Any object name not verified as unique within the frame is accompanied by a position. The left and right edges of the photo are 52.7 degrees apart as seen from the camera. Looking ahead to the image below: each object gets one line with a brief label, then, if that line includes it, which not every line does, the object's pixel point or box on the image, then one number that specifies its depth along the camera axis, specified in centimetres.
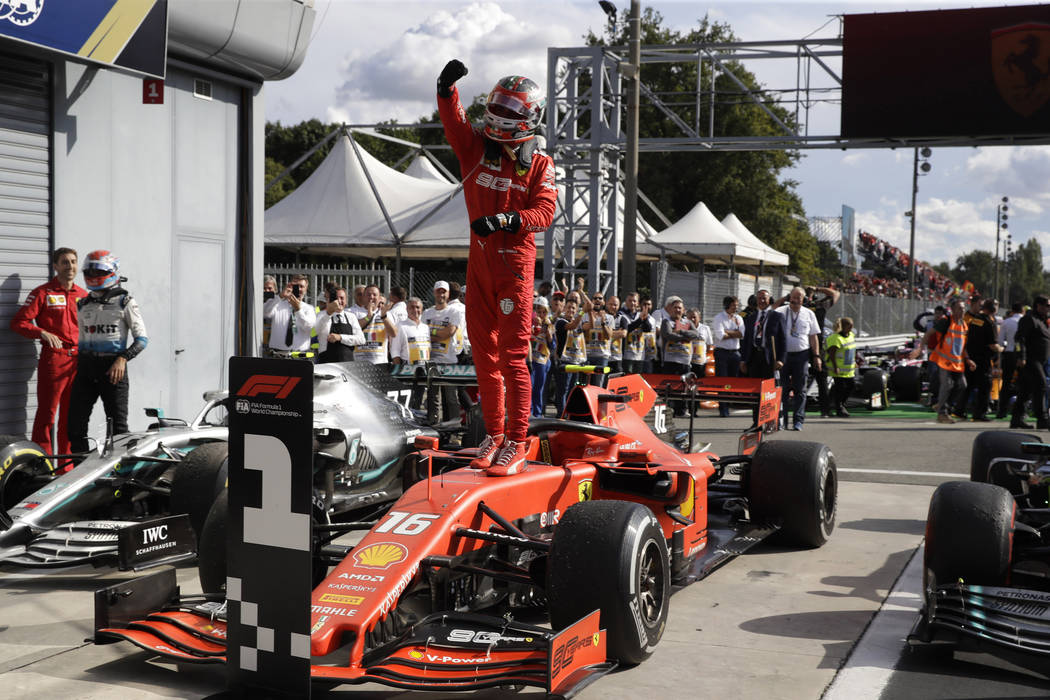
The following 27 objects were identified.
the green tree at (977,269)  15525
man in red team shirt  862
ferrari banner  1839
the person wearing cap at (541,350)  1323
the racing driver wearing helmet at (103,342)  810
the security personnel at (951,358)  1556
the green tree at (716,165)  4341
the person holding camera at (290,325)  1197
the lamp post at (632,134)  1802
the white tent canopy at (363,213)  2439
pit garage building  925
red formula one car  397
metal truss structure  1873
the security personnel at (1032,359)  1417
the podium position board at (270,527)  363
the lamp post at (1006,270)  8096
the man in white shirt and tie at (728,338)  1553
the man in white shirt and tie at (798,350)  1388
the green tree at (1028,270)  16775
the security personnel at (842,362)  1602
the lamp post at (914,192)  4312
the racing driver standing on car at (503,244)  538
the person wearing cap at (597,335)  1459
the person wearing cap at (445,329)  1255
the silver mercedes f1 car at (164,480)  600
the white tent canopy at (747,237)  2938
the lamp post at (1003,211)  6856
